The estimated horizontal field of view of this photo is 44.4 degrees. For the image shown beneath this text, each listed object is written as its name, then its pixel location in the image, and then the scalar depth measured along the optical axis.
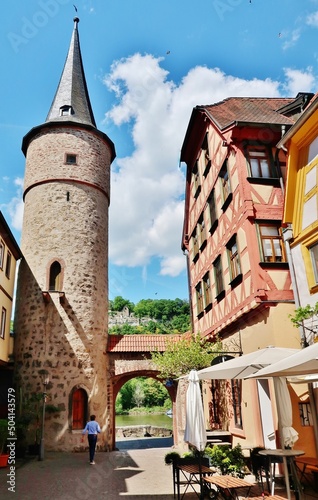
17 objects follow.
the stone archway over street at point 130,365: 16.27
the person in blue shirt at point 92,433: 11.73
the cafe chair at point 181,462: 7.11
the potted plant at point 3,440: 11.14
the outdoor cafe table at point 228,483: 5.82
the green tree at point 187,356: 11.63
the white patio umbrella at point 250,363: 7.12
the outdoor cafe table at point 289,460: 6.07
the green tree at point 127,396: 50.69
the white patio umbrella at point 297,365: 4.68
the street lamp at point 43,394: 12.65
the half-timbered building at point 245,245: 9.16
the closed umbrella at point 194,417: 7.39
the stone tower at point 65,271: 14.85
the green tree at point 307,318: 7.66
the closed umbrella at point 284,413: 6.80
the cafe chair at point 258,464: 7.11
